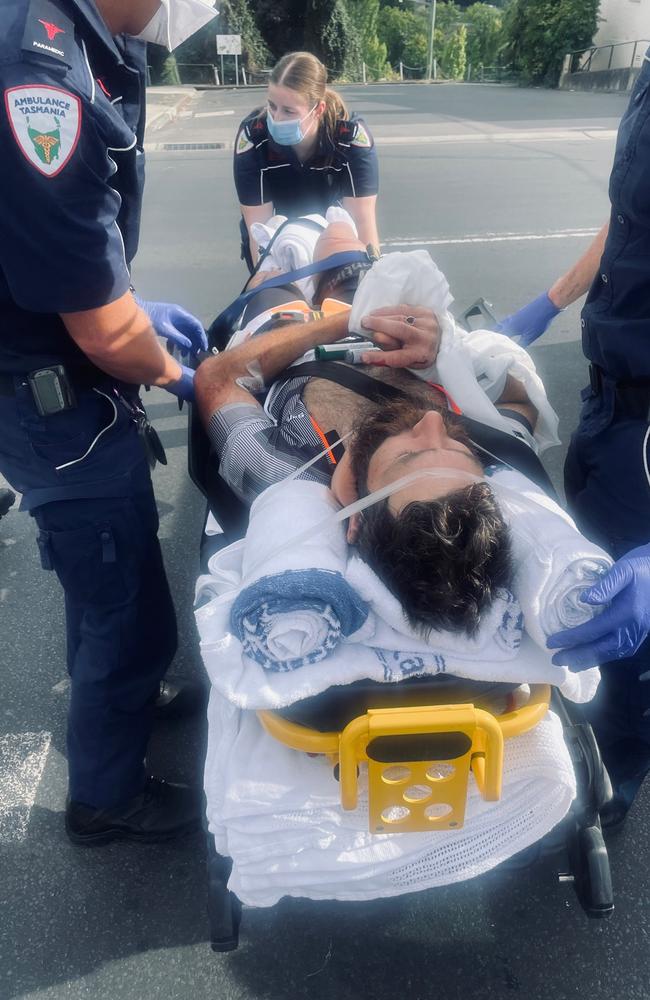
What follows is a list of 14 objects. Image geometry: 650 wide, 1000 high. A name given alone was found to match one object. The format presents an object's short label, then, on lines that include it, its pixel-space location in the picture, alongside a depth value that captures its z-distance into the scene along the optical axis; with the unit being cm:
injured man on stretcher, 104
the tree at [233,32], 2655
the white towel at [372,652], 104
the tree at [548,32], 2472
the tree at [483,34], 3969
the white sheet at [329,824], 112
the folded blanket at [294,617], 102
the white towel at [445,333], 187
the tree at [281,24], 2938
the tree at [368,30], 3466
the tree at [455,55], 4178
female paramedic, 314
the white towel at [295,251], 281
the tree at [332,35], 2814
